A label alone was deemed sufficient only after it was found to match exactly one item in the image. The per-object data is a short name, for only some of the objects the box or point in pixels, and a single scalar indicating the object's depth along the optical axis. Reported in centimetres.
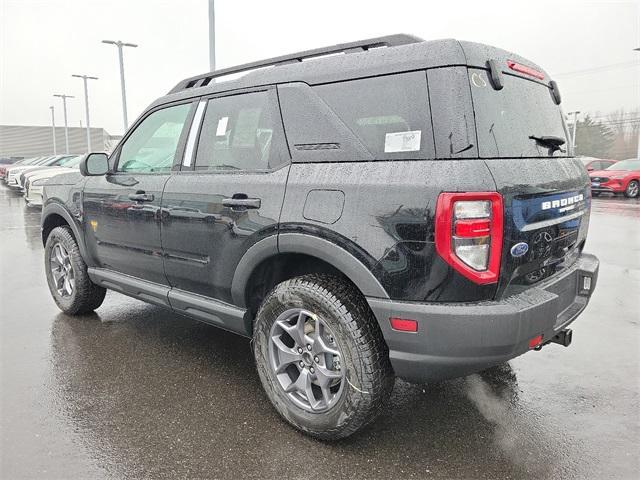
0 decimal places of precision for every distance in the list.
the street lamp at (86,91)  3688
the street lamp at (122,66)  2494
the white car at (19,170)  1900
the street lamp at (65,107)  4850
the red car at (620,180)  1733
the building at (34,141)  6925
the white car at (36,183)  1289
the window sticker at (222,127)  319
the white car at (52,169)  1482
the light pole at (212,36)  1388
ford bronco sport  219
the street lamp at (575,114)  4378
